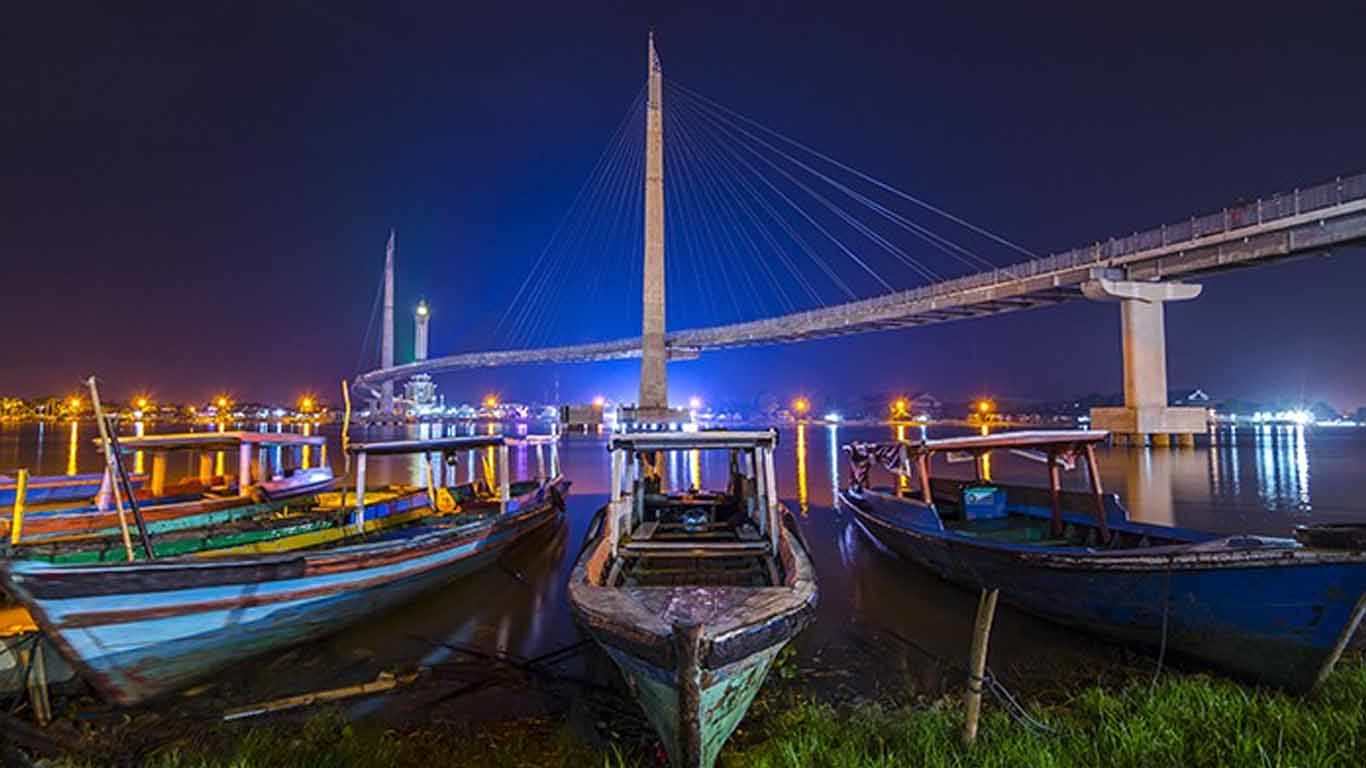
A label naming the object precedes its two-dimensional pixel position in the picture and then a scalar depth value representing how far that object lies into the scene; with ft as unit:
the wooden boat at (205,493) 30.78
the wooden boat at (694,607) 12.68
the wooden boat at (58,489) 37.88
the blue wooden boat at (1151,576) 16.52
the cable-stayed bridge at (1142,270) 97.04
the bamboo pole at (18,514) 26.04
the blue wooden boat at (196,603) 16.49
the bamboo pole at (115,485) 18.68
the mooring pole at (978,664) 13.57
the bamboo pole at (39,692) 16.78
